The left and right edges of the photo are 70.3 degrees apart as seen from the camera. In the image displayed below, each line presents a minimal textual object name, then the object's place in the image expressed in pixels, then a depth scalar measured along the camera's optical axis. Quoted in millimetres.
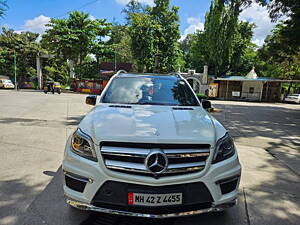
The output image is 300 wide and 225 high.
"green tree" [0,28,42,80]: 31797
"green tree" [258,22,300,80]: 13438
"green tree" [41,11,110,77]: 25234
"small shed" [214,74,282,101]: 26938
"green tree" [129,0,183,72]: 26641
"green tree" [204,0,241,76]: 25812
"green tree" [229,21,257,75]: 29203
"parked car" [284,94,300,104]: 24678
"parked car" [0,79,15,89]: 28719
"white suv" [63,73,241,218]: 1804
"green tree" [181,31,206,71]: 31088
